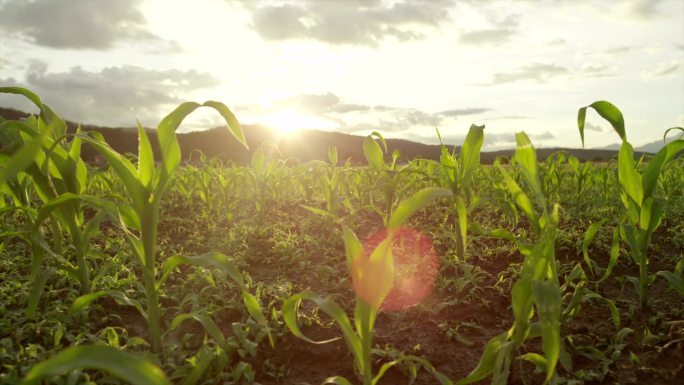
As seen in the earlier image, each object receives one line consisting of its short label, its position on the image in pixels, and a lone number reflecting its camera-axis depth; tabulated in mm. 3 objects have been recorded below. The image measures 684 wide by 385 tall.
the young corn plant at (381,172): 3031
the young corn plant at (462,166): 2734
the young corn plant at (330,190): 3675
